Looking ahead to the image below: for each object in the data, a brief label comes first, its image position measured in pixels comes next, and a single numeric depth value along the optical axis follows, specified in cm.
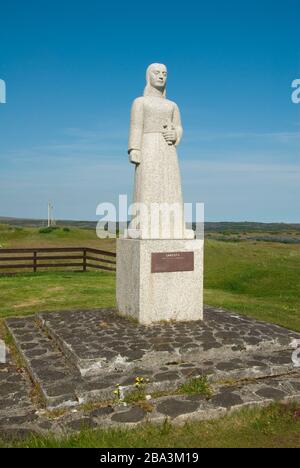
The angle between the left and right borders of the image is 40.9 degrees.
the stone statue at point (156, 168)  798
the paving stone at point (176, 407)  474
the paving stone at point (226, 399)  495
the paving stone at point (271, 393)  519
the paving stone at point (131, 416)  456
